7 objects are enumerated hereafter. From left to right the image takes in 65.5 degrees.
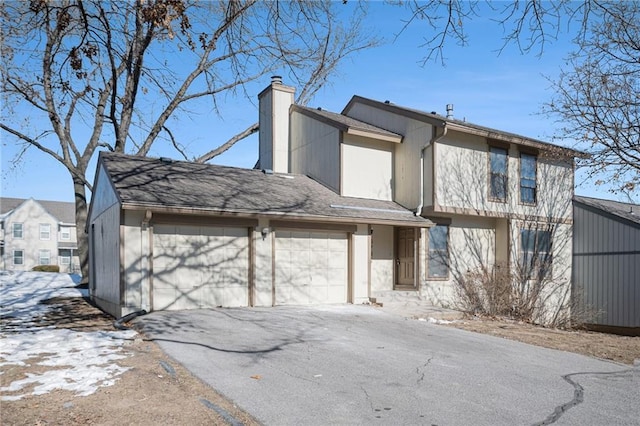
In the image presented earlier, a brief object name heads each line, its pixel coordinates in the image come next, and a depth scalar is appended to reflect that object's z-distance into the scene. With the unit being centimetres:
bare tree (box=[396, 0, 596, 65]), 537
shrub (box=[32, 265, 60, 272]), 3764
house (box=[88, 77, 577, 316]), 1188
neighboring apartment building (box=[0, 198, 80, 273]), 4209
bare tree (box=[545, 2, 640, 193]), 1255
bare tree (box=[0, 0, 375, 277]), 602
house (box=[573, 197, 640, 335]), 1689
